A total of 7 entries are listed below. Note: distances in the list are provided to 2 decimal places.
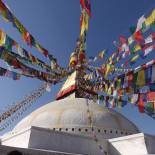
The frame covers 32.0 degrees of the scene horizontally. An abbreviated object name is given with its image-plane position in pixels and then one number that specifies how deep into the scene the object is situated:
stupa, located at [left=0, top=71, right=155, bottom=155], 12.30
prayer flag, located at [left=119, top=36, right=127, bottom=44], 15.00
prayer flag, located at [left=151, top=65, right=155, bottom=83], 13.13
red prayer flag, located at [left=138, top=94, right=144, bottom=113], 14.57
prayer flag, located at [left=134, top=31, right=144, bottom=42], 13.04
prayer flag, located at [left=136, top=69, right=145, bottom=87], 13.63
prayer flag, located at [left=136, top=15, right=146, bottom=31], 12.24
